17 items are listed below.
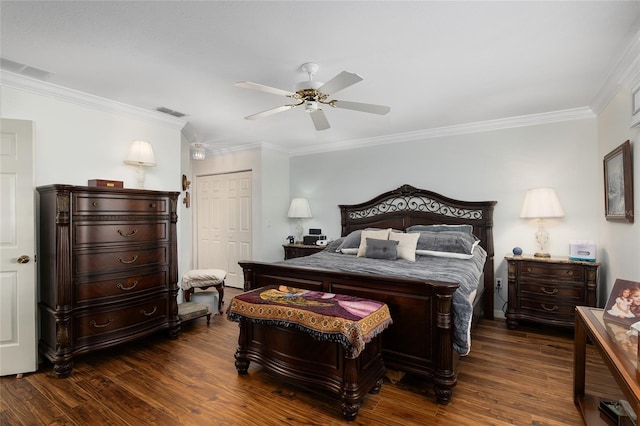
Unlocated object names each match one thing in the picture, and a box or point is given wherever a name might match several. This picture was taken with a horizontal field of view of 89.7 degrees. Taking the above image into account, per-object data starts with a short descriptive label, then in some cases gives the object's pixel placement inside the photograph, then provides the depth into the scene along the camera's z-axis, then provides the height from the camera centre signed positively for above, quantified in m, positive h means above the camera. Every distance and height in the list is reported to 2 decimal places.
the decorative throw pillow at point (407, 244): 3.53 -0.35
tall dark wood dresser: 2.65 -0.48
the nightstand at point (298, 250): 5.00 -0.58
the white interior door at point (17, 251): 2.53 -0.27
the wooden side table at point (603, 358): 1.28 -0.69
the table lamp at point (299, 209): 5.32 +0.08
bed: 2.21 -0.68
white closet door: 5.55 -0.14
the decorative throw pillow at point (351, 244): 4.02 -0.39
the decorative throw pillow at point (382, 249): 3.52 -0.40
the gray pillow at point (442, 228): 4.02 -0.20
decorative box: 2.99 +0.31
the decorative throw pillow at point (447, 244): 3.52 -0.36
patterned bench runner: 1.97 -0.67
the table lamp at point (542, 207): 3.54 +0.05
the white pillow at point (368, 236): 3.78 -0.28
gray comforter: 2.25 -0.51
